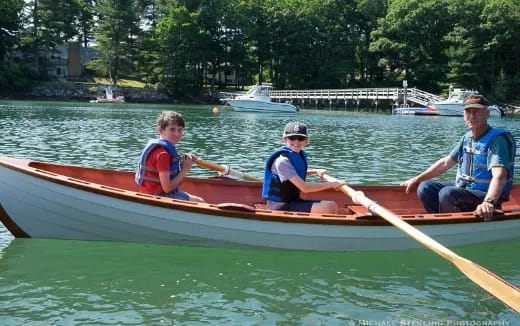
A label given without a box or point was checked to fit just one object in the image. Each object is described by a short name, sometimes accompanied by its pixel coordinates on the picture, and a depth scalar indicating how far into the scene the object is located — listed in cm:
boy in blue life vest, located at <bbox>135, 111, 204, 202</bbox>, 762
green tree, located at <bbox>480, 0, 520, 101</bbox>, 6469
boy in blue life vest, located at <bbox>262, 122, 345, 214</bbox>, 745
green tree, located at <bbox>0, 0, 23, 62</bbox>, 7475
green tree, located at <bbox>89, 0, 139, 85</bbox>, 7906
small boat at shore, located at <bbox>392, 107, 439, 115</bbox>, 5728
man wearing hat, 763
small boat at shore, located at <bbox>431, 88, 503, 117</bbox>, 5472
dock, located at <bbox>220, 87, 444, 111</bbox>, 6353
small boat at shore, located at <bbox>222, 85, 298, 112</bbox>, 5984
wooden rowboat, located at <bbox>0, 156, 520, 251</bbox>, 760
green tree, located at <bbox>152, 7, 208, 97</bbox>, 7875
